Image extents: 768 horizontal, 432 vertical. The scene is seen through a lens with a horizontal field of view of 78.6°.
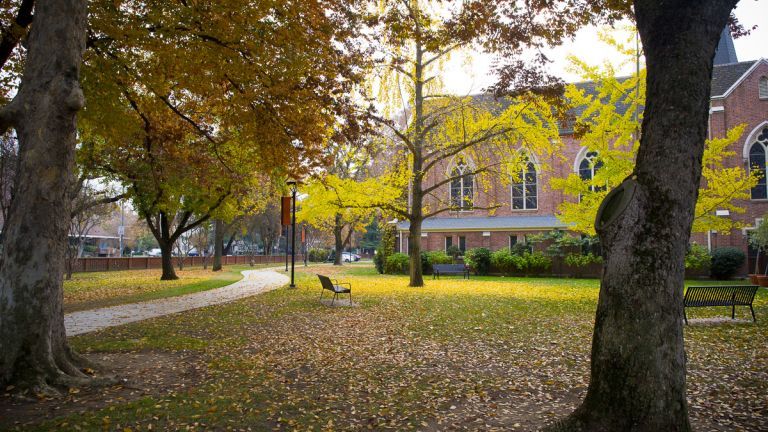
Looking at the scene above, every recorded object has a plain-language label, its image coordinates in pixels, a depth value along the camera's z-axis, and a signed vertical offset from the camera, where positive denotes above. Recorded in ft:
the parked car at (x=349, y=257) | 208.13 -7.24
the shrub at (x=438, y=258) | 94.48 -3.57
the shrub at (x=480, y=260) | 94.43 -3.91
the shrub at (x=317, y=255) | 198.39 -5.76
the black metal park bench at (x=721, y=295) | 34.01 -4.12
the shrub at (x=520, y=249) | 93.97 -1.72
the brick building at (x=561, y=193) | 90.63 +11.82
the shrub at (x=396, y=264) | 98.22 -4.84
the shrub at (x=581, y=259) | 87.04 -3.52
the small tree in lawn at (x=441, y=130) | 58.44 +14.29
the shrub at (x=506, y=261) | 91.56 -4.06
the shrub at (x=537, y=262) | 90.58 -4.18
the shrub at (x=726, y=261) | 79.25 -3.69
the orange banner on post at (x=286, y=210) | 65.51 +4.50
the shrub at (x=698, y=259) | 80.17 -3.31
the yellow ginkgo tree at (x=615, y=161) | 48.75 +8.22
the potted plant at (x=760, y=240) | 66.28 -0.11
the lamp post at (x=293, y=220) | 62.95 +2.90
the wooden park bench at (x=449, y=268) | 82.12 -4.82
